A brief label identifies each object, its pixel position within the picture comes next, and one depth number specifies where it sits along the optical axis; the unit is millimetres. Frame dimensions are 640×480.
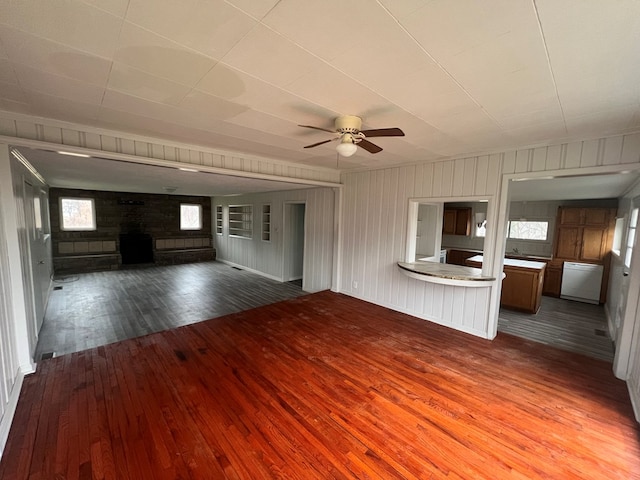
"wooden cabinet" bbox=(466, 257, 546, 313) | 4559
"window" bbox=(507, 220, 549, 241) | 6449
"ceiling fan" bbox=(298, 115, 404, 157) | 2188
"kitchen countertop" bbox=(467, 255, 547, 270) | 4730
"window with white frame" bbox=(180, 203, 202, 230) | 9758
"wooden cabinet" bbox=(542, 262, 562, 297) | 5656
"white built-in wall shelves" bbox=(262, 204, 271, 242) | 7500
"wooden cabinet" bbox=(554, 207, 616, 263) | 5301
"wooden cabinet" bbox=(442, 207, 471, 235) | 7141
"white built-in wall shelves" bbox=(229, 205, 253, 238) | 8295
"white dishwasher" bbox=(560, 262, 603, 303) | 5230
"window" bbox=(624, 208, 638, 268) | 3474
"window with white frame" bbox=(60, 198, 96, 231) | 7738
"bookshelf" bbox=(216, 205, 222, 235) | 9805
